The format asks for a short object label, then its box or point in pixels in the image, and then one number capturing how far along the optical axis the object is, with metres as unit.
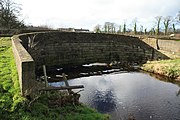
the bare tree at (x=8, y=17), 24.05
